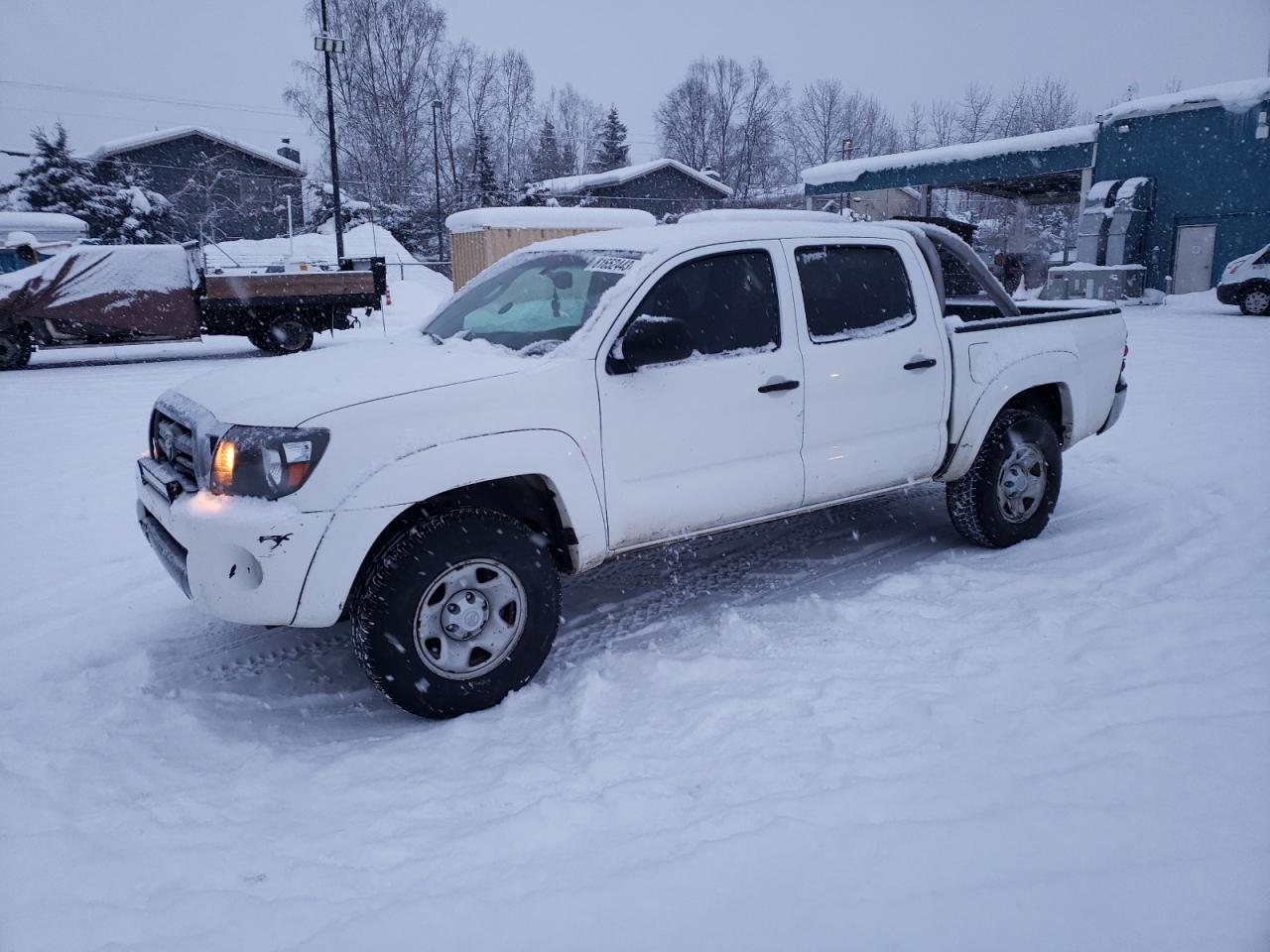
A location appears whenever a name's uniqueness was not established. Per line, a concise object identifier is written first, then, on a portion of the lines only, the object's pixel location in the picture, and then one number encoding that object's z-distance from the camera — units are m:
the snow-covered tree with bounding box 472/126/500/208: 44.12
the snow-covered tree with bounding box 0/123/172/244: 31.38
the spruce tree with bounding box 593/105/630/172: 55.75
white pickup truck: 3.17
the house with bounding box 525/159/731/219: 43.81
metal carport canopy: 26.36
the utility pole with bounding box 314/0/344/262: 22.33
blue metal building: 22.70
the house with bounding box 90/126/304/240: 37.25
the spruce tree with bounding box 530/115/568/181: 59.56
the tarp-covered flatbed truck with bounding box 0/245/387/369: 14.46
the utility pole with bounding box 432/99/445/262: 41.51
